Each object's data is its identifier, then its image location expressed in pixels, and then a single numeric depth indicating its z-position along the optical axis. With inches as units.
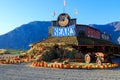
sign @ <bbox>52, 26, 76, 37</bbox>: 1961.9
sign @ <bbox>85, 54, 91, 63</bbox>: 1391.9
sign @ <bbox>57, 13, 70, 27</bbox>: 1952.5
